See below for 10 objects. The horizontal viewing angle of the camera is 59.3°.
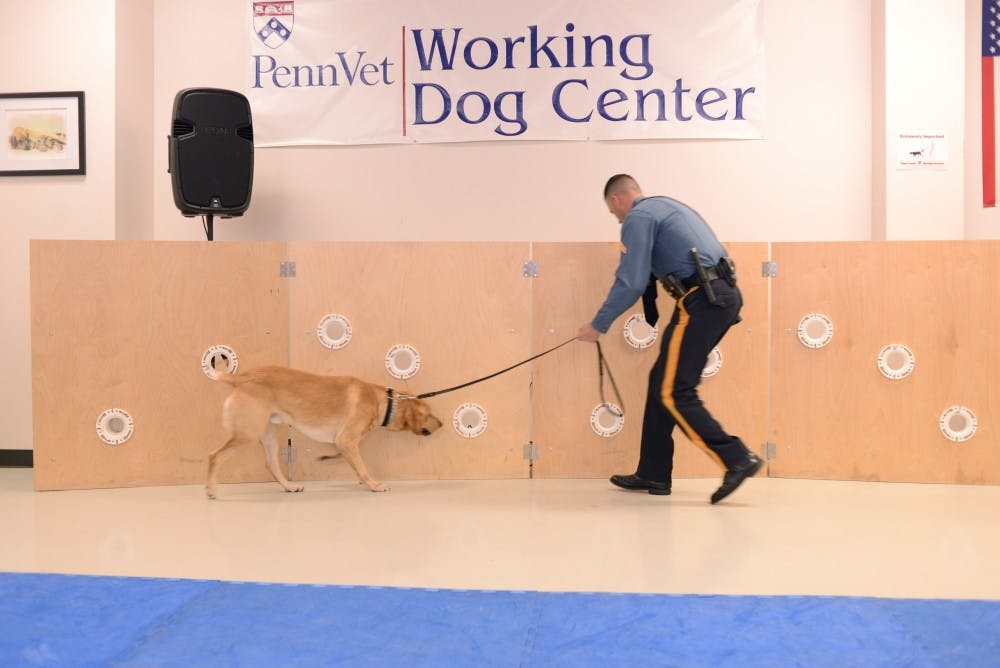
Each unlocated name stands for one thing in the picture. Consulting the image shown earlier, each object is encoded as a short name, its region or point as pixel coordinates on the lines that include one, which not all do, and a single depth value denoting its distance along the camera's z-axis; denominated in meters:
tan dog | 4.30
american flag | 5.46
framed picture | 5.57
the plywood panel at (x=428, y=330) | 4.79
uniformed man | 4.13
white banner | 5.76
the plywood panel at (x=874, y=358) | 4.68
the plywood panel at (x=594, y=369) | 4.84
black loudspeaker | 5.21
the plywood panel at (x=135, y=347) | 4.58
